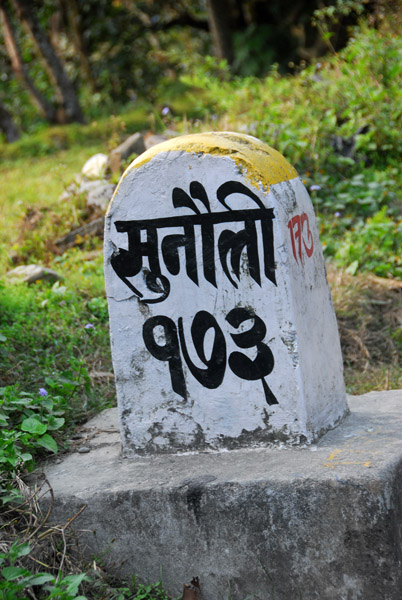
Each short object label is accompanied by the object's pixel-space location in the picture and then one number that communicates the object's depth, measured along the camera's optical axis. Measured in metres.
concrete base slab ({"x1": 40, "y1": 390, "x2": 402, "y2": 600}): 2.31
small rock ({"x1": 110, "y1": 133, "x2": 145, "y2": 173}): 6.51
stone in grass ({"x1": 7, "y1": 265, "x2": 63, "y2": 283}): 5.06
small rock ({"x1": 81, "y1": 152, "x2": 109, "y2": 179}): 6.49
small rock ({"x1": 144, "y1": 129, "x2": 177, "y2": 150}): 6.85
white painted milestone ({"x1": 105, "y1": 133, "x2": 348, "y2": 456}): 2.60
